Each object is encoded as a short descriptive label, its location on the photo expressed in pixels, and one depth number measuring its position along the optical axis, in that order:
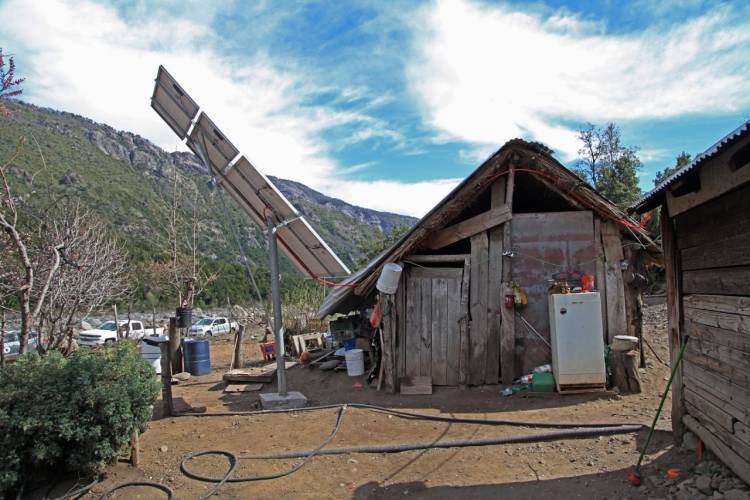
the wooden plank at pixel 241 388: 9.90
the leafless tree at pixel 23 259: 4.57
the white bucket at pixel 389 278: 8.74
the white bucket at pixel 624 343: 7.80
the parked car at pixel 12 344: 16.45
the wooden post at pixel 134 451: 5.62
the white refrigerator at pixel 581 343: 7.71
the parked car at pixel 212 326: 26.78
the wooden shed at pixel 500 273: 8.61
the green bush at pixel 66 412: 4.68
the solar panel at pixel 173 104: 8.38
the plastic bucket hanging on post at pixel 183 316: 10.07
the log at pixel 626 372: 7.76
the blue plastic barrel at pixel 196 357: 12.19
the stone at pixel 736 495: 3.63
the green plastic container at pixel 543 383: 8.02
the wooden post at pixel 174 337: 9.82
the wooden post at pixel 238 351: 12.85
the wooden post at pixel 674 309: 4.97
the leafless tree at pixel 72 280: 6.14
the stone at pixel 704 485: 3.97
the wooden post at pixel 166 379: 7.64
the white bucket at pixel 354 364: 10.39
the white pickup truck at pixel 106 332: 19.03
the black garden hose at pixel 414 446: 5.49
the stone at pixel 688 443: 4.75
